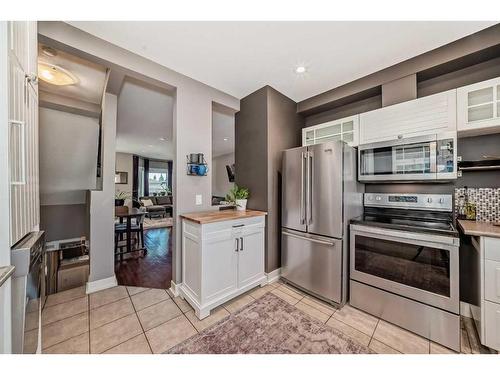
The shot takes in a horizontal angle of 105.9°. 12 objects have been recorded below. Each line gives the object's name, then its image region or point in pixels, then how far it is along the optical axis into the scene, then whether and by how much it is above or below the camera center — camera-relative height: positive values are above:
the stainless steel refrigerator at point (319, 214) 2.01 -0.32
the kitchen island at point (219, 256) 1.88 -0.77
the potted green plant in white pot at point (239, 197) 2.70 -0.16
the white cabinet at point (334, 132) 2.34 +0.75
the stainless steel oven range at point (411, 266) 1.52 -0.73
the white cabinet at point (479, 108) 1.58 +0.68
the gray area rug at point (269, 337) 1.48 -1.29
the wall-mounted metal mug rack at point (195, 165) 2.35 +0.27
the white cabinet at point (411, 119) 1.77 +0.70
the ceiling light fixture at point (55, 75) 1.98 +1.25
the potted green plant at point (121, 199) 3.92 -0.26
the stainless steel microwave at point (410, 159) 1.73 +0.28
